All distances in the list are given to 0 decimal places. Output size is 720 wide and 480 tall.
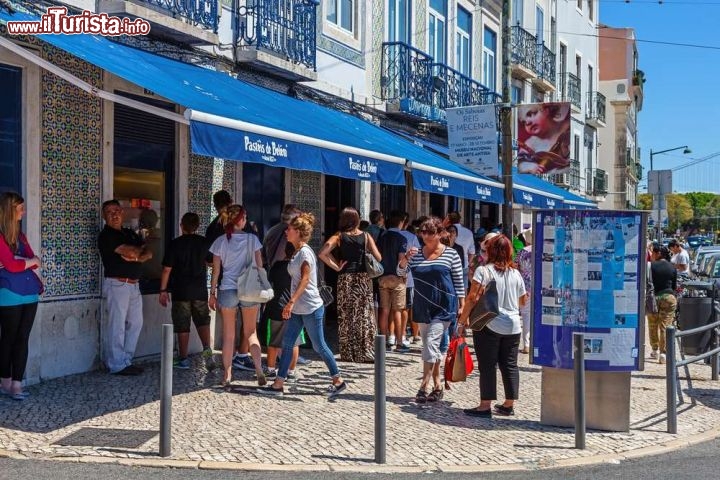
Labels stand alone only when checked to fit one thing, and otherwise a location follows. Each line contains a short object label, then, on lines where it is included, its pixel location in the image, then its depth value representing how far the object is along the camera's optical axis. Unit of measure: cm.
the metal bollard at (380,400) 640
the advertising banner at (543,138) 1253
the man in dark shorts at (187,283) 962
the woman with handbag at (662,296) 1211
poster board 784
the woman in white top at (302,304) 845
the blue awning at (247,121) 785
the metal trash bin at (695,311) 1088
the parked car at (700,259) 2215
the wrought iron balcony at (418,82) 1700
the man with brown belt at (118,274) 922
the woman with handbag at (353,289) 1031
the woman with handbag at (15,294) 780
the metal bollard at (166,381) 626
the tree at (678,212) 12916
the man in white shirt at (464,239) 1318
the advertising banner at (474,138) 1255
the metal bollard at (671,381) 780
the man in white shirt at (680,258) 2089
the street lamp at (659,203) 2237
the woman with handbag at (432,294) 845
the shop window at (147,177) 1004
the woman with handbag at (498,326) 809
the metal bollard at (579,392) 709
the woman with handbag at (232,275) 877
